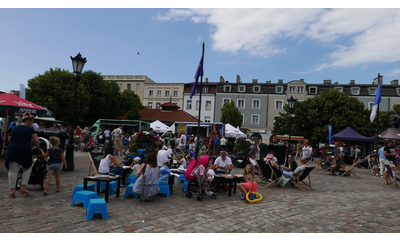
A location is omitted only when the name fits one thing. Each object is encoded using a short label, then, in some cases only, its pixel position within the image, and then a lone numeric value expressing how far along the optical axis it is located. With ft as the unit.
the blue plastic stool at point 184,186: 25.23
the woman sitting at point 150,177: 20.63
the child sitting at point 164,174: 23.81
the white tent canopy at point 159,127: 89.19
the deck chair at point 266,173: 29.35
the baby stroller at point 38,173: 22.61
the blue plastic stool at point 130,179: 25.25
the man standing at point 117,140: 59.27
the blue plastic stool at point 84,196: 17.80
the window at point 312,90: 166.40
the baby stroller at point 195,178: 22.86
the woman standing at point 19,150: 19.58
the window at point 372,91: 161.81
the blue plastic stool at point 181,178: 28.30
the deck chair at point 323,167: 43.90
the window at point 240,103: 177.24
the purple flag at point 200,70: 35.63
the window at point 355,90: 164.42
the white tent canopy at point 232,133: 86.11
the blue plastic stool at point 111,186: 22.66
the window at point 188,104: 186.29
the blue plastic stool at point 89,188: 19.87
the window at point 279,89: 172.00
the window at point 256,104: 175.01
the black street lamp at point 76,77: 33.96
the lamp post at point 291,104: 56.82
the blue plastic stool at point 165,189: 22.82
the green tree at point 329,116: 115.24
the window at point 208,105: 180.86
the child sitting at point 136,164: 24.98
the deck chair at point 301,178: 29.26
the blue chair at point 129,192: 21.65
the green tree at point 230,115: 154.51
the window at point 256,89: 176.45
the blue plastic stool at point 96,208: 15.71
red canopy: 36.28
